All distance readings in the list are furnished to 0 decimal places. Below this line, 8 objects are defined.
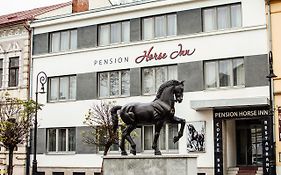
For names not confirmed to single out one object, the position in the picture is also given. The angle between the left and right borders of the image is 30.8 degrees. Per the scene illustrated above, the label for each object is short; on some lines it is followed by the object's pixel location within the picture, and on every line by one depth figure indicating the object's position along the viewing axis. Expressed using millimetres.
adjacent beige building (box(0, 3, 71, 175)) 34219
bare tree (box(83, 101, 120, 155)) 27031
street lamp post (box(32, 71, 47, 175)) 33031
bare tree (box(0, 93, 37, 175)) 28078
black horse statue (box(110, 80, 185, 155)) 16734
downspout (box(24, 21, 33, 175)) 32250
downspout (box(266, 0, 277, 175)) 23752
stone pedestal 15945
